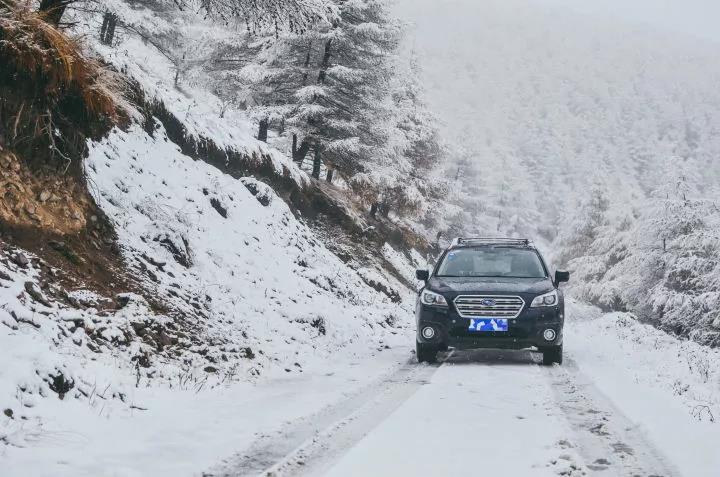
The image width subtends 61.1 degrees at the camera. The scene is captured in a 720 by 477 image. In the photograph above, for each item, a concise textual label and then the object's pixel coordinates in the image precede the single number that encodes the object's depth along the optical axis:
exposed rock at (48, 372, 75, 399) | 4.80
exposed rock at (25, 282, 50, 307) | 5.57
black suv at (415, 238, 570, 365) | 8.55
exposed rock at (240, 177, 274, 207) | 14.07
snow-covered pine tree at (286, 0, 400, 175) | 19.59
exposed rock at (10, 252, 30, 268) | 5.76
